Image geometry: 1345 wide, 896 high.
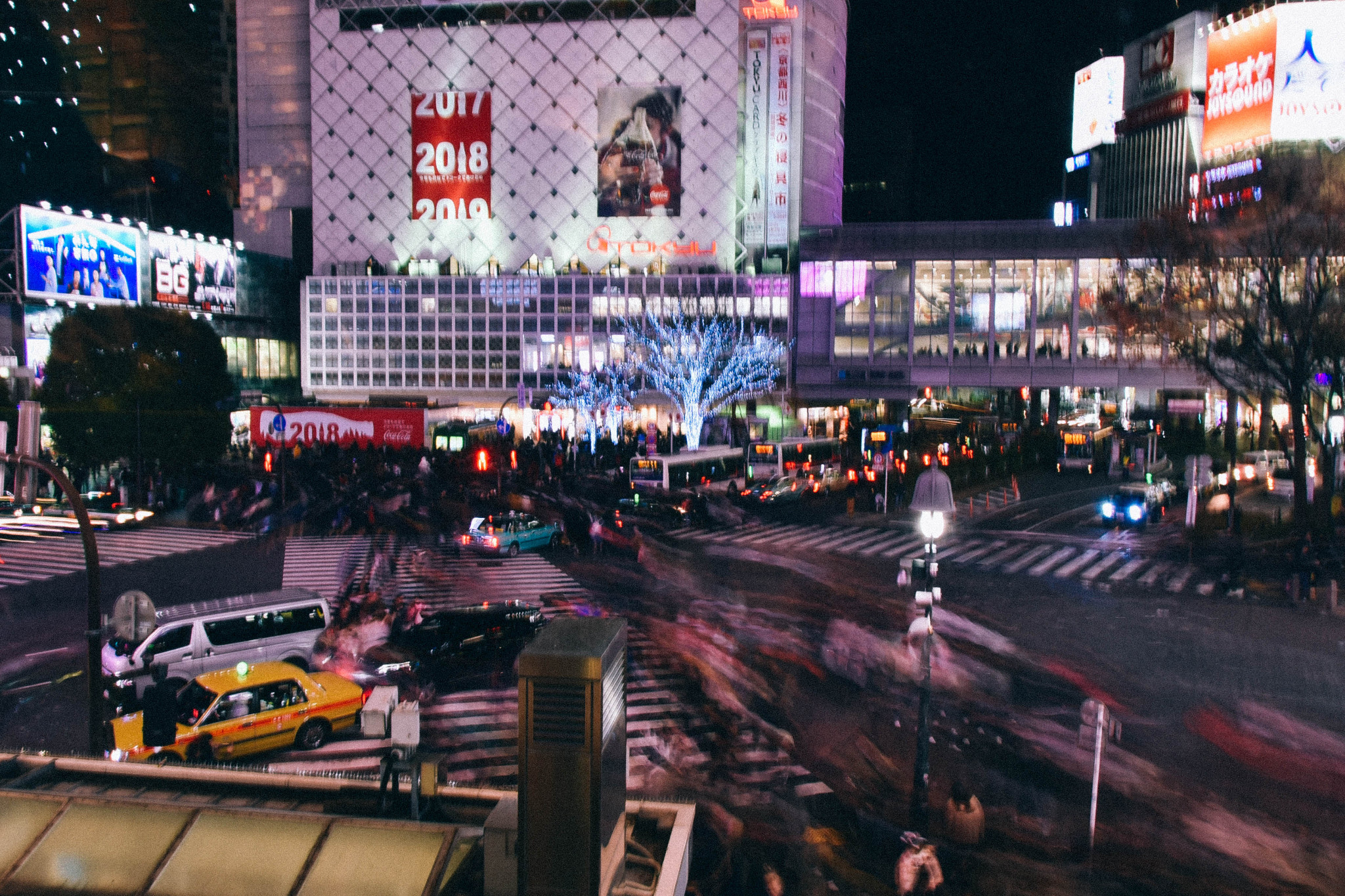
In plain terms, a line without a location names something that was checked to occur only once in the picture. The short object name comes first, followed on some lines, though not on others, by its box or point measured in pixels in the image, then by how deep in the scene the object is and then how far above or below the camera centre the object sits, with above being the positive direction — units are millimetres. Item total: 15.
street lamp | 10305 -2356
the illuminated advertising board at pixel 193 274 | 54656 +7961
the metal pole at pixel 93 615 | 9539 -2576
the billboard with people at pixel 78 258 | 43688 +7275
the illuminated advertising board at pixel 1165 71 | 103250 +40902
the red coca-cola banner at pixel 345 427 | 41594 -1779
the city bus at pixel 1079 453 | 45188 -3275
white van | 14320 -4343
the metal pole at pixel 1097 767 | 9906 -4862
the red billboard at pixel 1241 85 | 63094 +23467
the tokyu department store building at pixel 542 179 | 65000 +17640
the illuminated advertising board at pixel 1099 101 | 114250 +39979
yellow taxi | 11516 -4593
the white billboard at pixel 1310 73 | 60469 +23115
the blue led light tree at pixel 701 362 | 52000 +1977
